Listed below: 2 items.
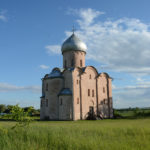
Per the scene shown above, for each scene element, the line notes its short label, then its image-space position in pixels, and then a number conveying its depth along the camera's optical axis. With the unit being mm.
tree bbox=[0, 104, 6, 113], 61119
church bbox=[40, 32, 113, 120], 24116
